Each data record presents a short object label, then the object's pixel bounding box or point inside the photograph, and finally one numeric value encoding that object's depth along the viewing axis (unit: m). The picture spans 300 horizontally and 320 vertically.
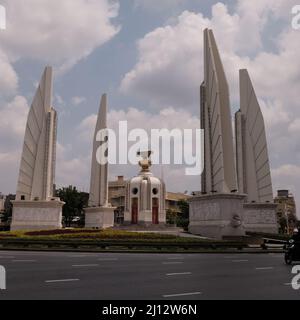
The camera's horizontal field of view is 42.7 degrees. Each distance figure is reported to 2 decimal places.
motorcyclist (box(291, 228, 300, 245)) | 16.60
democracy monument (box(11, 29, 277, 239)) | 34.19
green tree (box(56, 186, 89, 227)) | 67.81
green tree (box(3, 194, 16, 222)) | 71.39
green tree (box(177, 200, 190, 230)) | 79.18
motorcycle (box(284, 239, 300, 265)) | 16.62
